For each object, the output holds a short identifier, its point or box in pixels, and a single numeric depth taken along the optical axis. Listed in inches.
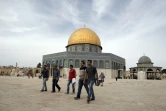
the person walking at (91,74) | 254.0
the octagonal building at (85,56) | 1648.6
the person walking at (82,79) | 260.5
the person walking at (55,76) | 351.3
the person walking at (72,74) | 333.8
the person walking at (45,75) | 362.9
